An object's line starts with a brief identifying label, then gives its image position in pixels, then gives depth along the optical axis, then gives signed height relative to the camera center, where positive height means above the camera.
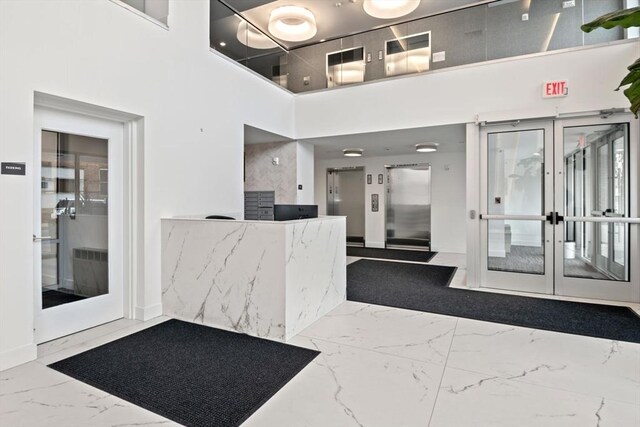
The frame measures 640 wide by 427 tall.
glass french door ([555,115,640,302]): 4.32 +0.06
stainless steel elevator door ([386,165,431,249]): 8.61 +0.19
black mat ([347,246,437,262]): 7.57 -0.96
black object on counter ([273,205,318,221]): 3.87 +0.02
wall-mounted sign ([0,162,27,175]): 2.64 +0.37
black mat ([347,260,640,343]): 3.44 -1.12
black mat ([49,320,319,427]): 2.11 -1.16
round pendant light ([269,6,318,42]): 5.79 +3.34
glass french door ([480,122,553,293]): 4.70 +0.10
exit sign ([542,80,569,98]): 4.49 +1.64
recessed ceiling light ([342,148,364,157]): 8.10 +1.50
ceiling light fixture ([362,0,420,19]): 5.00 +3.06
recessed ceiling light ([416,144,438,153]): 7.24 +1.41
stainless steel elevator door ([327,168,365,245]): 9.39 +0.44
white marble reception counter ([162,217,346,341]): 3.13 -0.59
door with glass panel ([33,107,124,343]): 3.07 -0.07
